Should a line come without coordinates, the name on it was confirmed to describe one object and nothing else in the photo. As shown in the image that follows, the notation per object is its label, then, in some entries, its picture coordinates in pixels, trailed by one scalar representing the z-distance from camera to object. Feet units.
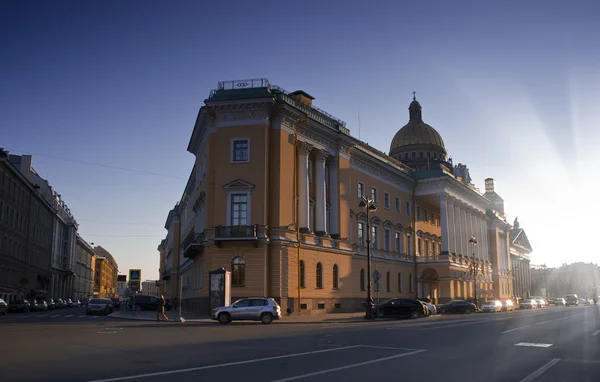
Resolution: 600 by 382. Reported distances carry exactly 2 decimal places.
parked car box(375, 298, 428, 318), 121.90
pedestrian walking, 107.96
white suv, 97.71
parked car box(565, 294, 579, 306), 293.18
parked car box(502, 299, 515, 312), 206.32
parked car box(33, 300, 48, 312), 199.73
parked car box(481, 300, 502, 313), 185.21
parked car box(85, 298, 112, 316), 147.74
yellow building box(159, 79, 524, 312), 126.21
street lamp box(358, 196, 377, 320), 114.26
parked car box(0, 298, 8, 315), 141.21
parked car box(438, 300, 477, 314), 161.83
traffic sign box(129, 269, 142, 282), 125.49
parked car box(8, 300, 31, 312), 175.90
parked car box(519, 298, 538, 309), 231.59
